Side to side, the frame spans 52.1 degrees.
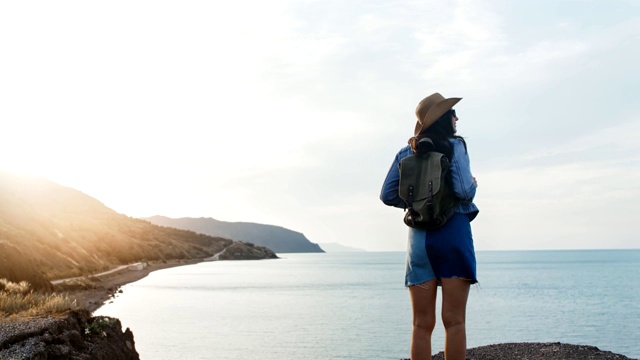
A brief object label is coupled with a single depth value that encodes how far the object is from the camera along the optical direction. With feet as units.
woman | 15.17
